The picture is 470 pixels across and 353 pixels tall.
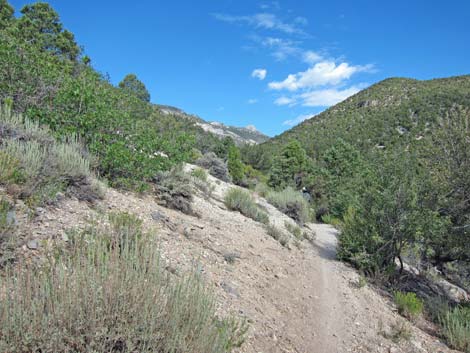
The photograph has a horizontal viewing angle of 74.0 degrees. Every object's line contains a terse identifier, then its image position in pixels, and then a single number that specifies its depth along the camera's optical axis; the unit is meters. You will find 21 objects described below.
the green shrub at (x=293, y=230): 10.99
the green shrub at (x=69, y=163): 5.28
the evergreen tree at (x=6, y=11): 23.89
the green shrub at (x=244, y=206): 10.69
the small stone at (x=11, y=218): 3.38
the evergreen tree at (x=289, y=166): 29.06
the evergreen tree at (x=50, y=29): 24.92
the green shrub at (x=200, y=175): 12.17
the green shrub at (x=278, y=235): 8.99
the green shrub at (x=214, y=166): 19.89
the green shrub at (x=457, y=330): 5.20
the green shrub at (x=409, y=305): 6.11
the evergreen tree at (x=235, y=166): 25.55
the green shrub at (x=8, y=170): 4.24
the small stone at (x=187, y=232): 5.96
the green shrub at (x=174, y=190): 7.43
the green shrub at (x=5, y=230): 2.99
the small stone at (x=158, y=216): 5.95
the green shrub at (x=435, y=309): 6.23
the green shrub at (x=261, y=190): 18.60
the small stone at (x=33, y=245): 3.40
